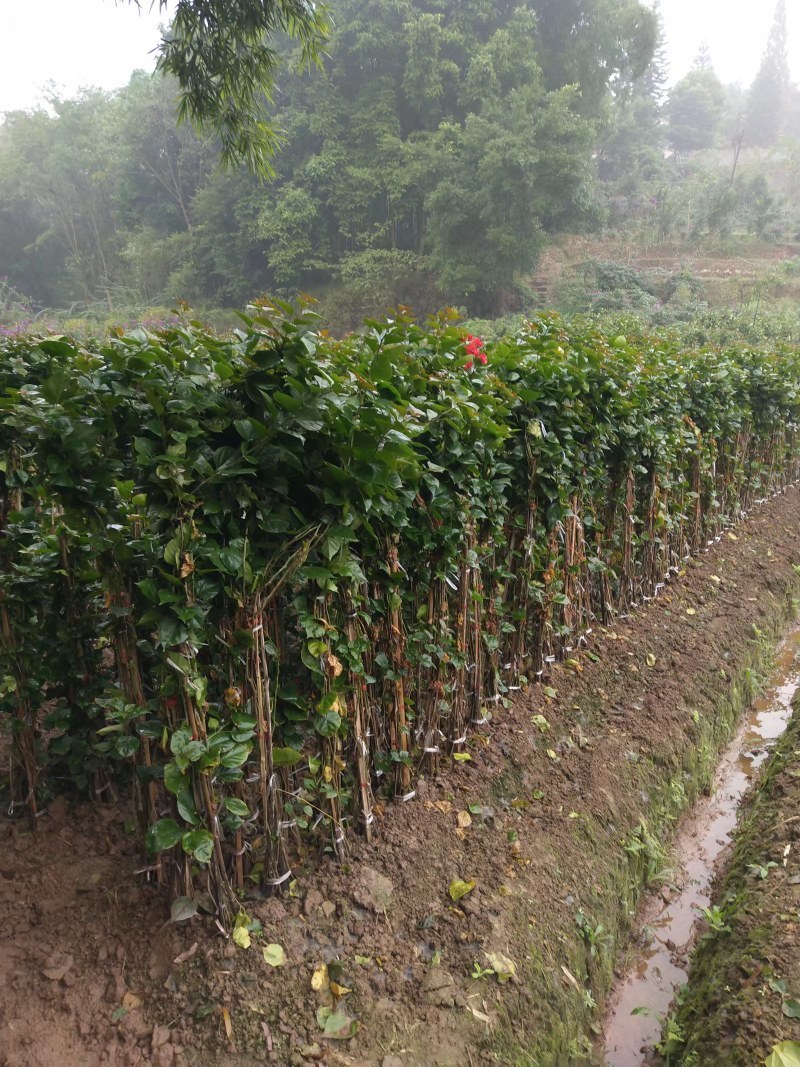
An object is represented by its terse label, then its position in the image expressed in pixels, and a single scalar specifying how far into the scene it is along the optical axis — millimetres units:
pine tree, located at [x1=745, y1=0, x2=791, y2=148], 53469
